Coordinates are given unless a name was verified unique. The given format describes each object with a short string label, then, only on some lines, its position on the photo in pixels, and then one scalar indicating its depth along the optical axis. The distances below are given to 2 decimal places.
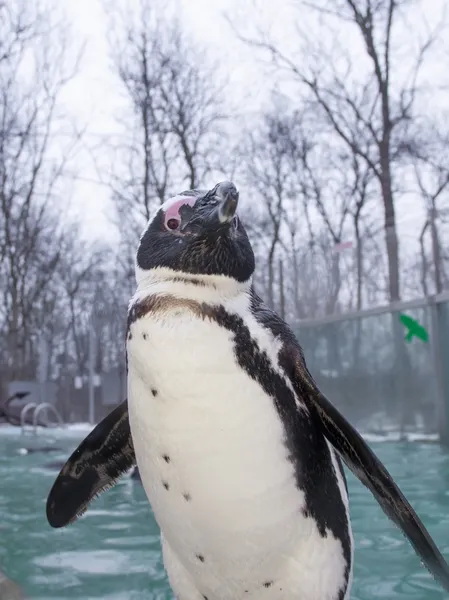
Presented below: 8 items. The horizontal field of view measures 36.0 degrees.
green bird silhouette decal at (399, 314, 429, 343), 6.42
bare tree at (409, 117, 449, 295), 6.02
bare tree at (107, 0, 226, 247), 12.90
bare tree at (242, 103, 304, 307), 14.39
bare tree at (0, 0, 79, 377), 14.37
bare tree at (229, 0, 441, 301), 9.99
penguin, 1.16
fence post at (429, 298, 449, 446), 6.05
